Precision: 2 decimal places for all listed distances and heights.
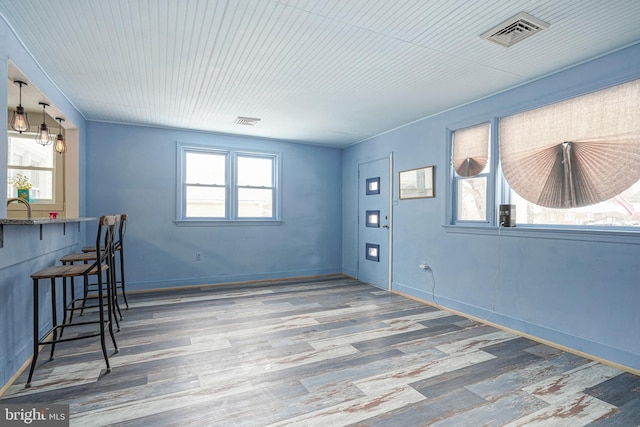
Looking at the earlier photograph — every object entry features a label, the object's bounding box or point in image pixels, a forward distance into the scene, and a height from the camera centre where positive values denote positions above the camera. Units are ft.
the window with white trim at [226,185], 17.74 +1.67
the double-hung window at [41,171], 14.74 +1.92
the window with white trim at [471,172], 12.50 +1.71
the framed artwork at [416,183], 14.66 +1.52
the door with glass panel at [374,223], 17.46 -0.42
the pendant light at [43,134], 11.37 +2.77
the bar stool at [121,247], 12.31 -1.29
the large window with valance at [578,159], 8.68 +1.70
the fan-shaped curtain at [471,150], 12.52 +2.61
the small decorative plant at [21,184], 11.18 +1.02
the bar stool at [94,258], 10.13 -1.43
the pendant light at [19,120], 9.66 +2.76
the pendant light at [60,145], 12.24 +2.59
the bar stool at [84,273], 7.52 -1.45
